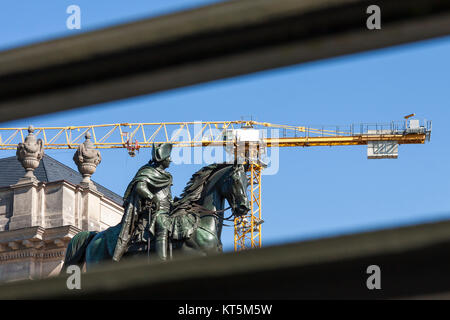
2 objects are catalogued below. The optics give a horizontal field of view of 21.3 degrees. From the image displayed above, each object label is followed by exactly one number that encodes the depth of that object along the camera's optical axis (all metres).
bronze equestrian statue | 19.55
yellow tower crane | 62.56
